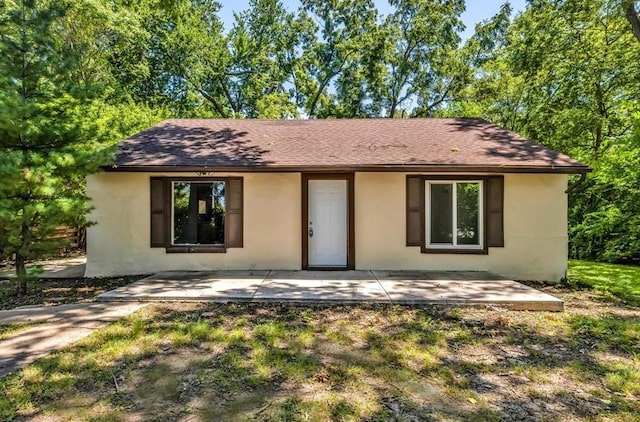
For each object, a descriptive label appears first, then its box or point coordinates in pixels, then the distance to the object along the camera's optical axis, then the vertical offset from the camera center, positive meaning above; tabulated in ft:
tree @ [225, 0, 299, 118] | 71.41 +29.84
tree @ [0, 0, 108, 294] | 19.74 +4.28
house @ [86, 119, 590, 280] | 26.05 -0.29
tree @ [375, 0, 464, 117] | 64.95 +28.01
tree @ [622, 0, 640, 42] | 33.67 +17.64
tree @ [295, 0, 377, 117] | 67.62 +29.08
